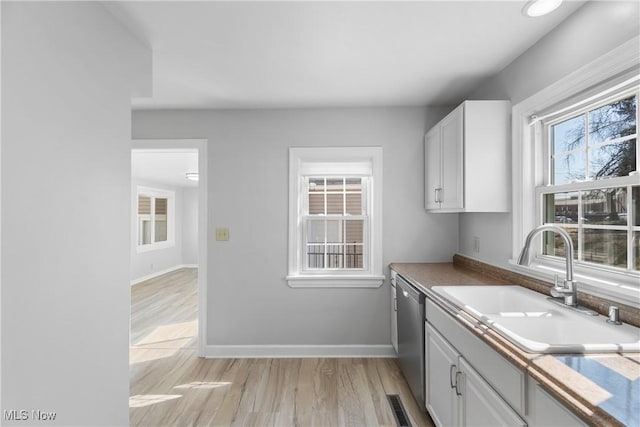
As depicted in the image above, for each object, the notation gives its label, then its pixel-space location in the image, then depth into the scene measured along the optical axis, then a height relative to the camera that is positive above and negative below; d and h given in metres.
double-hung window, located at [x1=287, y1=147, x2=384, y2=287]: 3.15 -0.01
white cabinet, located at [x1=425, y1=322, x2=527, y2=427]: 1.27 -0.84
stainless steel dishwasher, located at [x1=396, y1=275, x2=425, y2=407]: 2.14 -0.88
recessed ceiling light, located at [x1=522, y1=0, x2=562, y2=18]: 1.46 +0.97
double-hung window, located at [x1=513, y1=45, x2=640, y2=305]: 1.45 +0.23
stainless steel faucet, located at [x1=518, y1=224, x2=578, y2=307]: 1.48 -0.26
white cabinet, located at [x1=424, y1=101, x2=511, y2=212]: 2.23 +0.42
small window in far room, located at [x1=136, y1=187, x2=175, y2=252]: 7.23 -0.07
